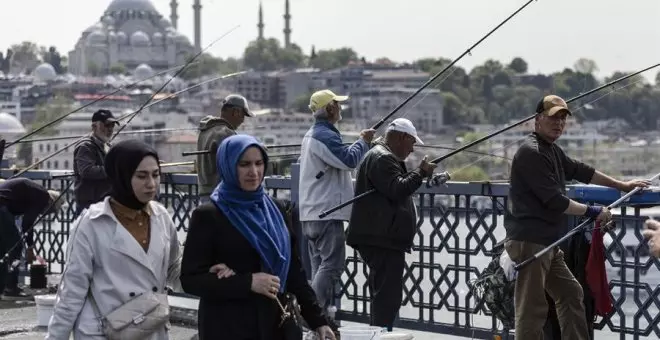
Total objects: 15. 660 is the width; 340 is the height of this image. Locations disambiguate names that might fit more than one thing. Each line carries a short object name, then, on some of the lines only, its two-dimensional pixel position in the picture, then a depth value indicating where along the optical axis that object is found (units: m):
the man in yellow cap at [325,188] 10.72
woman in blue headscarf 6.24
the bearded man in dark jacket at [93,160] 12.48
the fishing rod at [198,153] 11.25
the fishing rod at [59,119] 13.47
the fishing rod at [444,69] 10.87
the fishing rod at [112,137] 12.88
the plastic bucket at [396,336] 9.38
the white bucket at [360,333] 8.54
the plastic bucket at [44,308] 11.60
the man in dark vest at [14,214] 13.68
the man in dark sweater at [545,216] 8.99
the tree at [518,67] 162.41
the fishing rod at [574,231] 8.89
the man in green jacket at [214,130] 11.44
